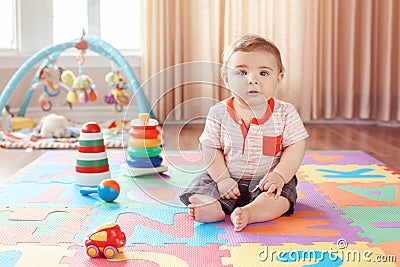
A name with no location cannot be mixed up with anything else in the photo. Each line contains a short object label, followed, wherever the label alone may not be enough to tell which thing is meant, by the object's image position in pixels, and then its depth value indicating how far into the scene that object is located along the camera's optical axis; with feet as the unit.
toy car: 3.73
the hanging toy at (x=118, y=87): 9.66
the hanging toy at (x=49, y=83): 9.82
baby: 4.66
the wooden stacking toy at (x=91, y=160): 5.68
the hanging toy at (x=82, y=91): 9.48
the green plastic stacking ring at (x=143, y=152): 6.33
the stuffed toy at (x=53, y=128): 8.88
